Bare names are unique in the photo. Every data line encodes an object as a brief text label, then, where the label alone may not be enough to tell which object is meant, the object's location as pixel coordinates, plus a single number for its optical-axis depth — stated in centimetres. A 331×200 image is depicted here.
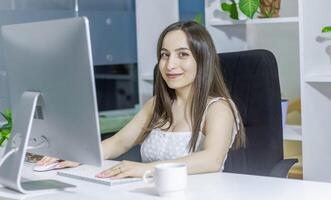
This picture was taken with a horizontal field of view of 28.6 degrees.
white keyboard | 193
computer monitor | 176
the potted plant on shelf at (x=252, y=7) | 323
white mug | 173
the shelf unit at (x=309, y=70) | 307
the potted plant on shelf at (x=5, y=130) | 253
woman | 236
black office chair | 259
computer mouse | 221
